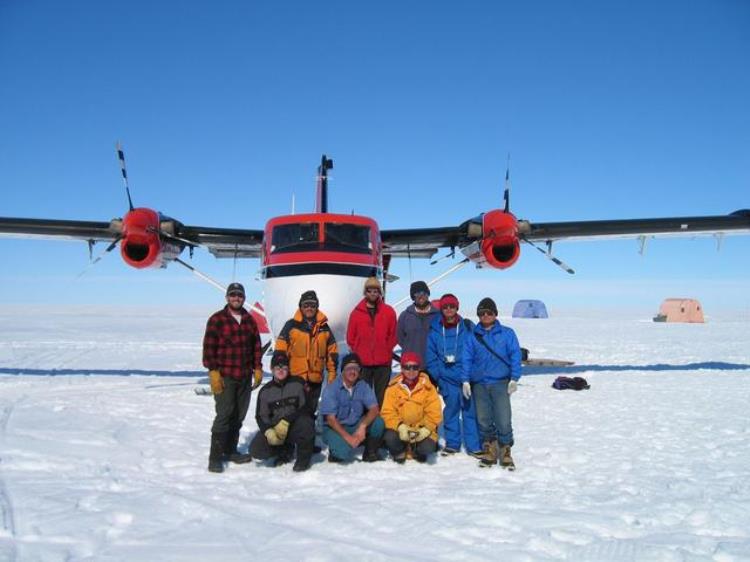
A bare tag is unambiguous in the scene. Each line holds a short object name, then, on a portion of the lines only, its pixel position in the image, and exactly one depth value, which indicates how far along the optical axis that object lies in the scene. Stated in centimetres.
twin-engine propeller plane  780
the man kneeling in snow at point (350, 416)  532
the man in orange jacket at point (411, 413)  539
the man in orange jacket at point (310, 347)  580
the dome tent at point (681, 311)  3869
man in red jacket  620
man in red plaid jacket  510
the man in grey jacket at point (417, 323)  639
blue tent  4728
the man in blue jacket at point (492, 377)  534
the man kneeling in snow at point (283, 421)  514
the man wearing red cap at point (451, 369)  586
